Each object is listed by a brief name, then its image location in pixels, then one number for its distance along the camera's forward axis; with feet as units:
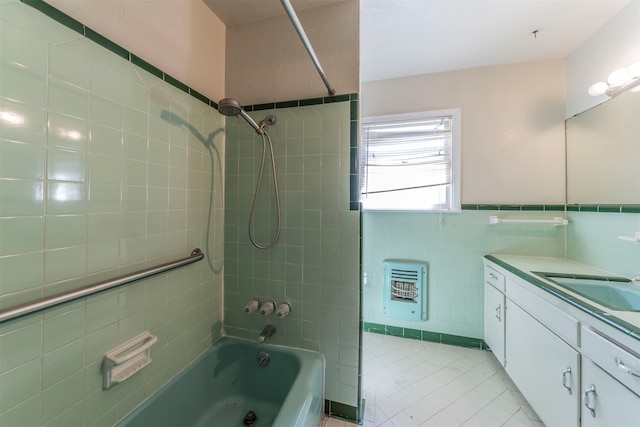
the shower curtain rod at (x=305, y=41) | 2.43
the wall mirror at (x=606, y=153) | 4.26
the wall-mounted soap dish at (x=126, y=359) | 2.75
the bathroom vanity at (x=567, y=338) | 2.62
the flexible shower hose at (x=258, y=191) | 4.42
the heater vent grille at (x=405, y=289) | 6.70
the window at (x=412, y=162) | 6.74
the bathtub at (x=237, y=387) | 3.43
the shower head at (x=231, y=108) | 3.42
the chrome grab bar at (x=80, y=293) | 1.96
